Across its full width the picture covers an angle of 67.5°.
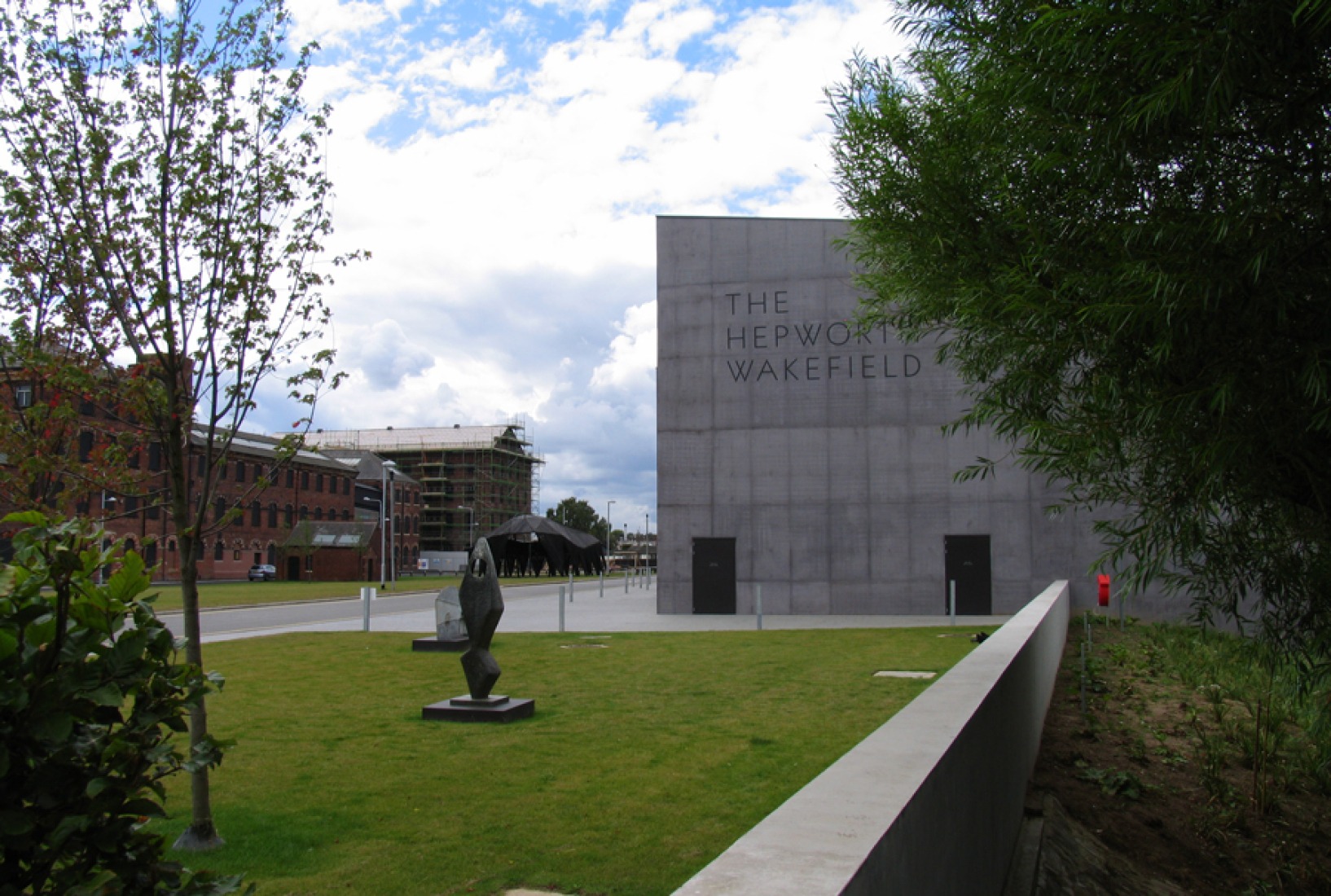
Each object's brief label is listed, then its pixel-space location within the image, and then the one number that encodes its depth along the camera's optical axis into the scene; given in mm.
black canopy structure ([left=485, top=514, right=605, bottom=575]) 58656
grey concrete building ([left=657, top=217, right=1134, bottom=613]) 25328
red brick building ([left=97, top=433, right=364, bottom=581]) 61178
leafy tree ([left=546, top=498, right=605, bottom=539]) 146375
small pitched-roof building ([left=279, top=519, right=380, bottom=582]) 69125
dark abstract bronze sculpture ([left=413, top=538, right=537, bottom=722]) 10016
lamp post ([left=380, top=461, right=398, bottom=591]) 47200
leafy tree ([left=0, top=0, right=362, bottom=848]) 6004
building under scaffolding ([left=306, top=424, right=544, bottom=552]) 112562
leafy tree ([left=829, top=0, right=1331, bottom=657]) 4059
